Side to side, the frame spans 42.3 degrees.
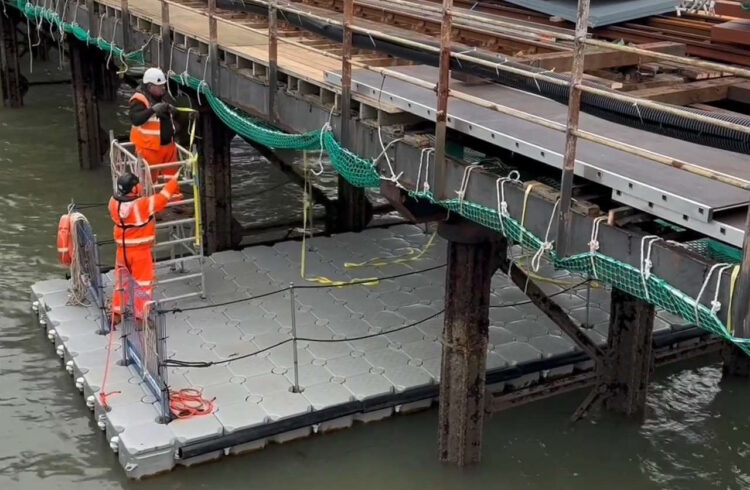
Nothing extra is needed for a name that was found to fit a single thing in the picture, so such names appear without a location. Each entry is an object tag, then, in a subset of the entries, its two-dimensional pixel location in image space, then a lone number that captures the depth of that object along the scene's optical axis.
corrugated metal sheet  11.70
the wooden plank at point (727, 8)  11.01
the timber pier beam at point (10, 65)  22.14
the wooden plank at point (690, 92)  8.07
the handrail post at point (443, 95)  7.73
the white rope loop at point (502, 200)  7.58
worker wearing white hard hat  11.98
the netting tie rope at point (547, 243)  7.02
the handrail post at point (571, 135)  6.33
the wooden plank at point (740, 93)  8.46
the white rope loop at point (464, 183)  7.93
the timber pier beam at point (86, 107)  18.08
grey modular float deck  9.92
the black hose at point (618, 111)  6.34
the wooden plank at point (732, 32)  9.37
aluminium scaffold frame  11.57
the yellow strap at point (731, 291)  5.71
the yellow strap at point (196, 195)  11.73
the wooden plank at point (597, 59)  8.81
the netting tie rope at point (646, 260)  6.33
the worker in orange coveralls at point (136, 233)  11.00
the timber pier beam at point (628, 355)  10.33
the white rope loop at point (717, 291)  5.80
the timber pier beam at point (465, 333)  8.88
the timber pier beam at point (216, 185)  13.52
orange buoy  12.65
